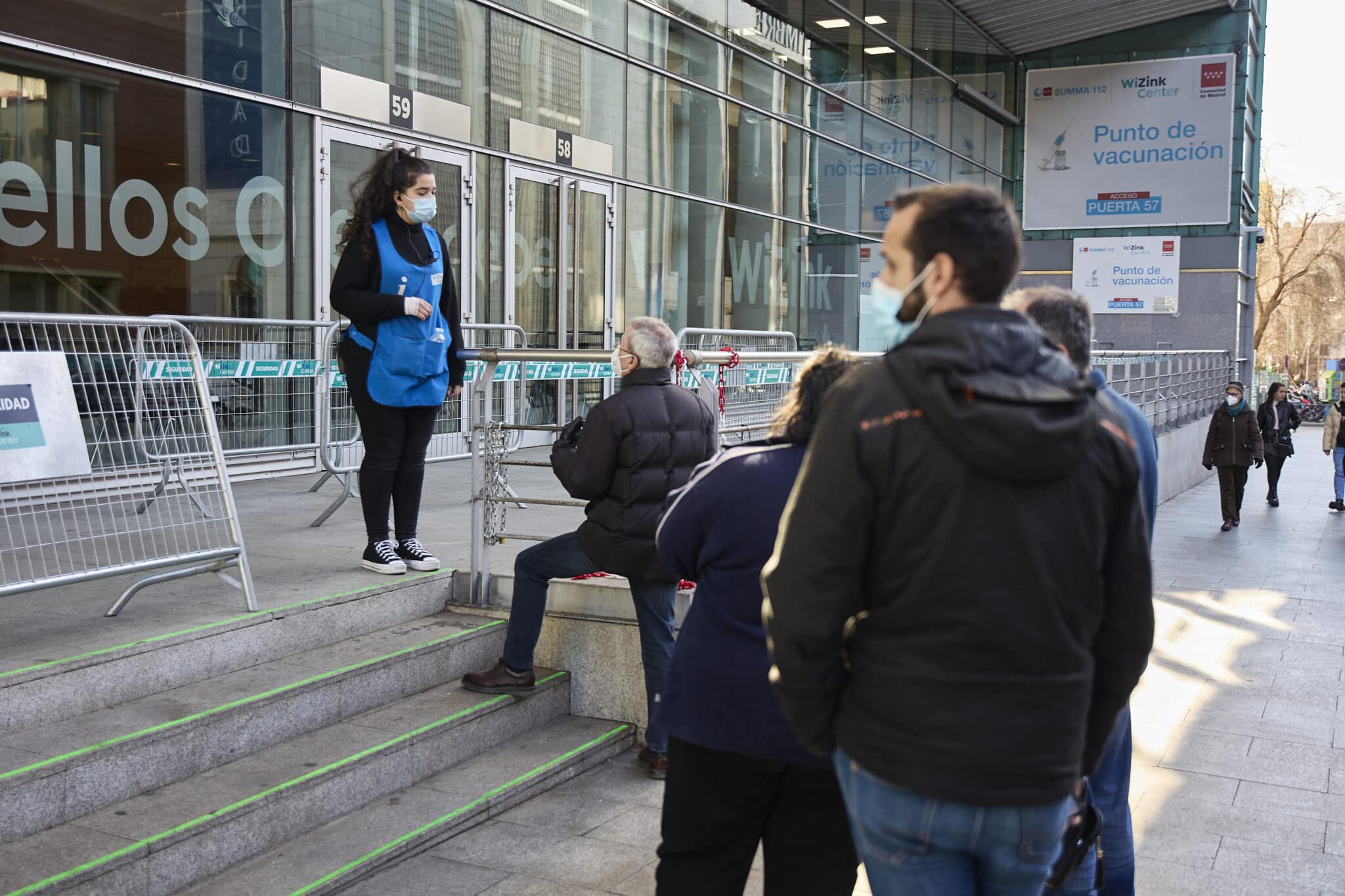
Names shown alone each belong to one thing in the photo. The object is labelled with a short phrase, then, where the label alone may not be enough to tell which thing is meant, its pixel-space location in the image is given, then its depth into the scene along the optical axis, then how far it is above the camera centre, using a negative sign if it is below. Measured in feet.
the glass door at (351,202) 33.88 +4.76
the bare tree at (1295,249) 179.22 +18.58
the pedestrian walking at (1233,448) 45.70 -2.76
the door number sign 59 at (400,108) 36.37 +7.54
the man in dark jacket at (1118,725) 9.79 -3.01
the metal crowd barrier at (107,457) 15.03 -1.19
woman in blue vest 18.45 +0.57
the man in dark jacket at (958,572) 6.11 -1.01
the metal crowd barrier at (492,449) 18.98 -1.29
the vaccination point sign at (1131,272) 94.63 +7.64
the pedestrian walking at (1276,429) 55.06 -2.44
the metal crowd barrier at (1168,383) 51.31 -0.44
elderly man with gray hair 15.14 -1.04
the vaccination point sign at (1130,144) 90.74 +16.98
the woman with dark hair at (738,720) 8.99 -2.53
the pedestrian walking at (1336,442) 51.80 -2.83
